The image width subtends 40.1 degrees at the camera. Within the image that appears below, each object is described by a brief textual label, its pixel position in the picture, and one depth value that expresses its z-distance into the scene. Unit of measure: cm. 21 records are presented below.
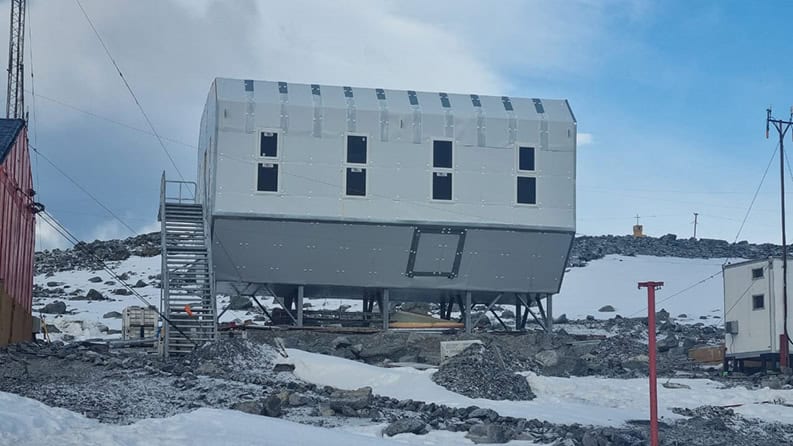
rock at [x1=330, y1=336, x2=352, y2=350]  3225
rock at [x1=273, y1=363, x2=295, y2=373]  2523
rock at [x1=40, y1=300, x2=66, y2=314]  4916
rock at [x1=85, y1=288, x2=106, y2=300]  5572
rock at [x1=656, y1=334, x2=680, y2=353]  4088
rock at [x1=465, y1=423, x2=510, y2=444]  1680
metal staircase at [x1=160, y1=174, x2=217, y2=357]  2906
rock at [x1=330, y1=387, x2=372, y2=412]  1861
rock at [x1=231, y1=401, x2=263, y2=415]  1736
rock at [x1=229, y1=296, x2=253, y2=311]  5494
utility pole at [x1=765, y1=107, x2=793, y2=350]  3922
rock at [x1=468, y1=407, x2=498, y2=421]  1930
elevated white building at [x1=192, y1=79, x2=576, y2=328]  3506
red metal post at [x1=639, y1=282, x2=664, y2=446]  1448
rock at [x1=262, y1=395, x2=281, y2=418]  1733
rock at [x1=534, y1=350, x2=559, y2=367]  3017
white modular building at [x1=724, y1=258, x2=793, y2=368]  3422
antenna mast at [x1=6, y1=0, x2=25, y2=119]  4344
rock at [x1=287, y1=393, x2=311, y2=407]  1880
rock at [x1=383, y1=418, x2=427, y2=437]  1688
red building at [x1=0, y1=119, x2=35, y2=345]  2617
